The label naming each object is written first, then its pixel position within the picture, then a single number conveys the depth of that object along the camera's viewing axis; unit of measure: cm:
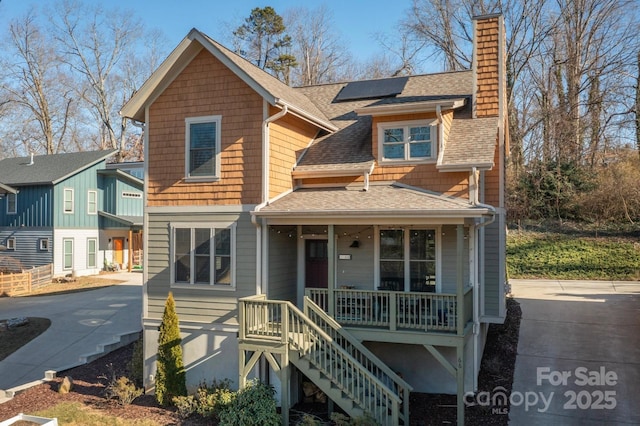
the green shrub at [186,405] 1030
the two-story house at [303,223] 1041
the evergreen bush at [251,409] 961
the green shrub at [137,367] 1225
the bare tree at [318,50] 3869
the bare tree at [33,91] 4069
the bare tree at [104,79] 4206
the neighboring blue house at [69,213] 2725
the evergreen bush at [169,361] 1088
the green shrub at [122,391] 1092
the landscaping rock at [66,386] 1176
